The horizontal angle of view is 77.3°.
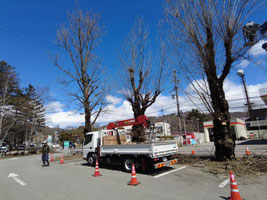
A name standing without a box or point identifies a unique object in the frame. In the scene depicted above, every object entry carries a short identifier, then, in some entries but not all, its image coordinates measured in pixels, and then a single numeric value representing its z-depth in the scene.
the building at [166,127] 59.00
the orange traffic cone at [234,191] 3.91
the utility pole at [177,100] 23.59
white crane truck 7.88
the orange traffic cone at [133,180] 6.19
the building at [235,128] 37.38
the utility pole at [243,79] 45.18
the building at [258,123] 39.57
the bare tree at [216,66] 8.56
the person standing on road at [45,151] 11.92
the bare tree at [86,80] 16.83
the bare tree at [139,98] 12.41
